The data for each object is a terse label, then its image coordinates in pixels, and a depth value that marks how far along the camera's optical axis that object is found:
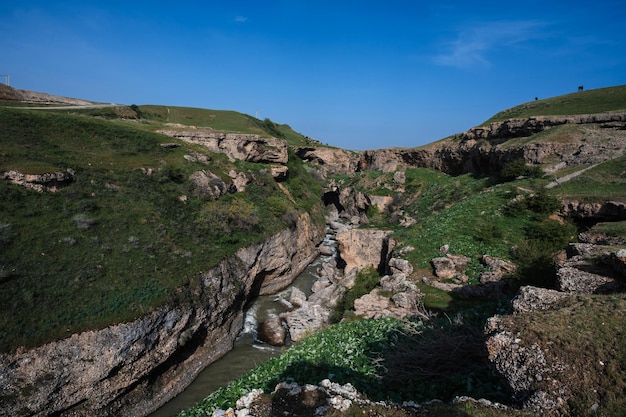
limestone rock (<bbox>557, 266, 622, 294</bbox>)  8.91
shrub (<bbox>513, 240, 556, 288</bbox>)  12.89
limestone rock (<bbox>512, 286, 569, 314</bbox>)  7.95
